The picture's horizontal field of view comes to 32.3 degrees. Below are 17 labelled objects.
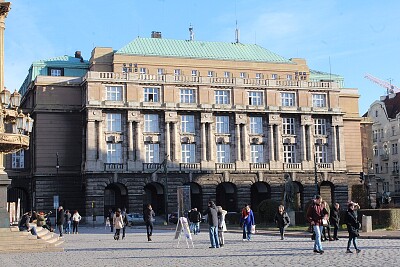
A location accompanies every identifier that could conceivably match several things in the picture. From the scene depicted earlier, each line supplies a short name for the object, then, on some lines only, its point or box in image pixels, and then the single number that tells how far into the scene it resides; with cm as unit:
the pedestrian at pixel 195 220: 4253
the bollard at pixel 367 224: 3903
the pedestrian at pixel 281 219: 3528
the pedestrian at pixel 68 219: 5272
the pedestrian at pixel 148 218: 3672
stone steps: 2831
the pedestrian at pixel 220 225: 3118
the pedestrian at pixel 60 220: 4576
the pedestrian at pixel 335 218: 3372
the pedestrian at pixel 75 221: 5347
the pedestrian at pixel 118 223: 3894
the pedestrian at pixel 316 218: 2430
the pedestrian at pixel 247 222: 3559
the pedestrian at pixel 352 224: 2442
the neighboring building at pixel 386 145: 10919
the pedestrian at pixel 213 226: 2944
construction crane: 12869
